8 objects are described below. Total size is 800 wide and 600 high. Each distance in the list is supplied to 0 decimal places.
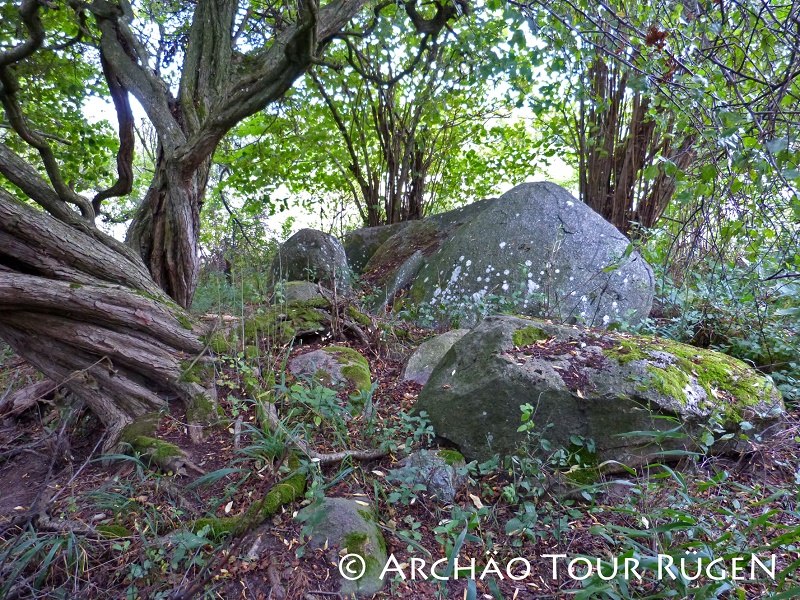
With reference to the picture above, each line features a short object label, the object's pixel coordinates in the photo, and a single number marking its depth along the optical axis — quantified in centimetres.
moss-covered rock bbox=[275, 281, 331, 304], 423
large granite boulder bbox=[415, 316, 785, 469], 241
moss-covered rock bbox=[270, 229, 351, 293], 598
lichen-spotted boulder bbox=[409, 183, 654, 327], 434
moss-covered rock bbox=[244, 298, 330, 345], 358
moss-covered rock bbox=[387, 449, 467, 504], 226
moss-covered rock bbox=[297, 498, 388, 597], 188
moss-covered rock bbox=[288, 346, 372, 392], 315
